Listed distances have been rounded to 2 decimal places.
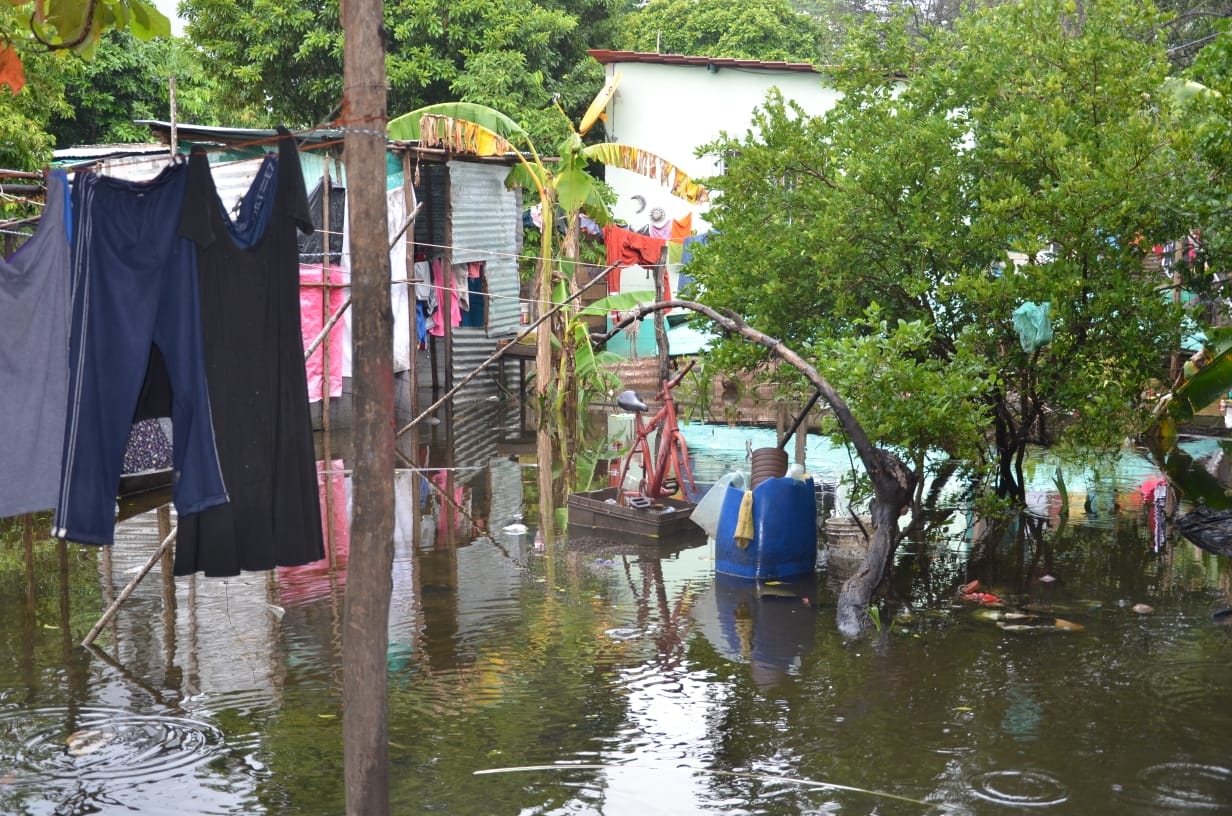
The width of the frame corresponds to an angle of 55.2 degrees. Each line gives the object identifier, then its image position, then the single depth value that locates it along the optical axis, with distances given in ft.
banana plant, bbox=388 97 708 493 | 55.67
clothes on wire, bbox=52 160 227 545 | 15.87
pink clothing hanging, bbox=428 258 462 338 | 67.92
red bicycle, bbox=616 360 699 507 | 34.60
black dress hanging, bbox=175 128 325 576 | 15.80
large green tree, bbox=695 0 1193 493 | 28.07
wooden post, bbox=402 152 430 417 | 58.70
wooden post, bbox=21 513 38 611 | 25.58
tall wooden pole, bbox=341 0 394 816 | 13.57
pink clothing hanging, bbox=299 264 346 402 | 54.08
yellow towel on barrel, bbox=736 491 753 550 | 30.37
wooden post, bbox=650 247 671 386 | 68.08
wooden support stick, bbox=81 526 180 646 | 22.57
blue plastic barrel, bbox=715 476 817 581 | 30.37
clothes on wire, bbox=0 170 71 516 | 17.12
